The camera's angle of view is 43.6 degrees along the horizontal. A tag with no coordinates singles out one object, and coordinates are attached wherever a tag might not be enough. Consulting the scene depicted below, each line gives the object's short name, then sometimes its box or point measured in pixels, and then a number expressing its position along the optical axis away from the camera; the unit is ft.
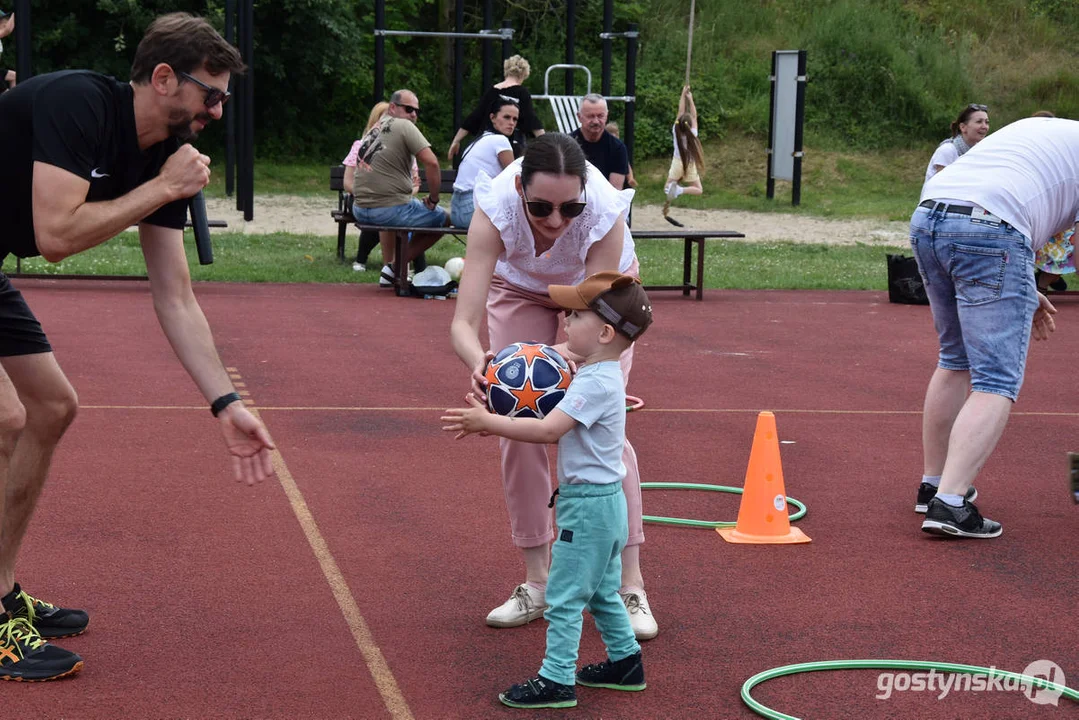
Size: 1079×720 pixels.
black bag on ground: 45.80
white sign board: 88.07
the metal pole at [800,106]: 85.71
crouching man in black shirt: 12.07
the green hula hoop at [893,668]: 13.39
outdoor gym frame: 61.16
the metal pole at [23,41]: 50.96
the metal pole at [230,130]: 63.00
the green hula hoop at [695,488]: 19.22
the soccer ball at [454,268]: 45.09
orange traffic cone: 18.58
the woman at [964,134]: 37.88
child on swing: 65.67
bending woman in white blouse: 13.83
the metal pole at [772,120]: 88.82
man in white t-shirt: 18.47
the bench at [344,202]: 45.47
